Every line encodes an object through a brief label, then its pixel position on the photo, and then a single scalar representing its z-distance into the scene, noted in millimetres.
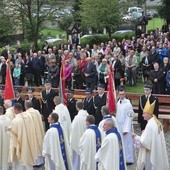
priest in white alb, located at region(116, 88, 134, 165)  15451
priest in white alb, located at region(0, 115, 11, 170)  15023
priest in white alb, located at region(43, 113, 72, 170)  13570
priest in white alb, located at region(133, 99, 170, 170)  12969
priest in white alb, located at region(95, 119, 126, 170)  12266
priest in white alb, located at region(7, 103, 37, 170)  14477
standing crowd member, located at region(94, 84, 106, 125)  16594
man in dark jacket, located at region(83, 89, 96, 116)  16906
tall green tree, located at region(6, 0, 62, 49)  33625
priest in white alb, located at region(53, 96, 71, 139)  15578
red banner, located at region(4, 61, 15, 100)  17938
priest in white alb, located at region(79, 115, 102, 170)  13234
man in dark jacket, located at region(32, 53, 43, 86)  25000
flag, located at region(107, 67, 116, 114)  15562
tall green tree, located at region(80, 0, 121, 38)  36562
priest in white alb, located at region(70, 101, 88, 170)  14766
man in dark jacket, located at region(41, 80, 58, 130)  18062
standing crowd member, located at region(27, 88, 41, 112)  17809
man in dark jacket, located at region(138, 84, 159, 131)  16203
